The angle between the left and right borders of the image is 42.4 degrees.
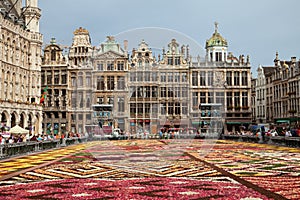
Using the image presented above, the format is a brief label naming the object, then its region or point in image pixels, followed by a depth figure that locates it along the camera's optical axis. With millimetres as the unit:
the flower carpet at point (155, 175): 9789
